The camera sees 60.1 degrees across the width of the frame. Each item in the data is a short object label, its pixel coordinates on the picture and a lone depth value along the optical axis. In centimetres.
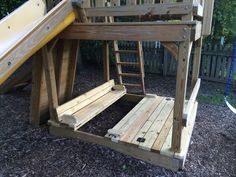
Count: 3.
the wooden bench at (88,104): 304
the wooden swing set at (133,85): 217
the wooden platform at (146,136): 246
